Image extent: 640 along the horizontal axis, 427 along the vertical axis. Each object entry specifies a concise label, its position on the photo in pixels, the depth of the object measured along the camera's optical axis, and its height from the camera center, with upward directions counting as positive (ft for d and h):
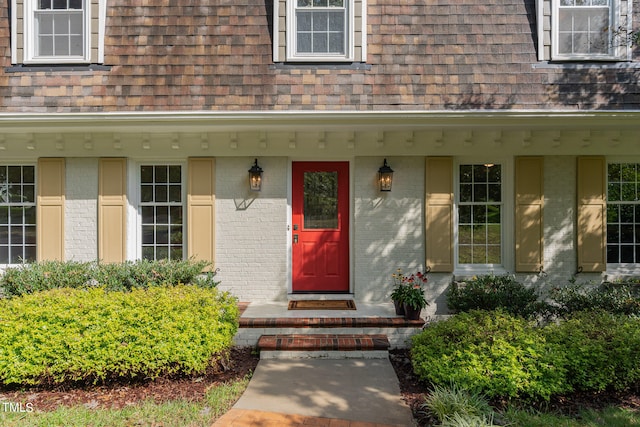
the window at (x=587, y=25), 20.16 +9.56
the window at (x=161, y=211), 21.39 -0.09
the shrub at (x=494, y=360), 11.88 -4.72
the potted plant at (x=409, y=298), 17.33 -3.91
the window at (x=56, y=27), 20.62 +9.58
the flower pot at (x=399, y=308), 17.83 -4.43
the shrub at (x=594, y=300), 16.88 -3.92
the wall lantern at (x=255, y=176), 20.34 +1.72
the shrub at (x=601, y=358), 12.28 -4.61
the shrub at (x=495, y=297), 17.62 -3.94
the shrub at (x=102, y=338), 12.85 -4.28
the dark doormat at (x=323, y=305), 19.33 -4.77
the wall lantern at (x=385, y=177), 20.22 +1.70
